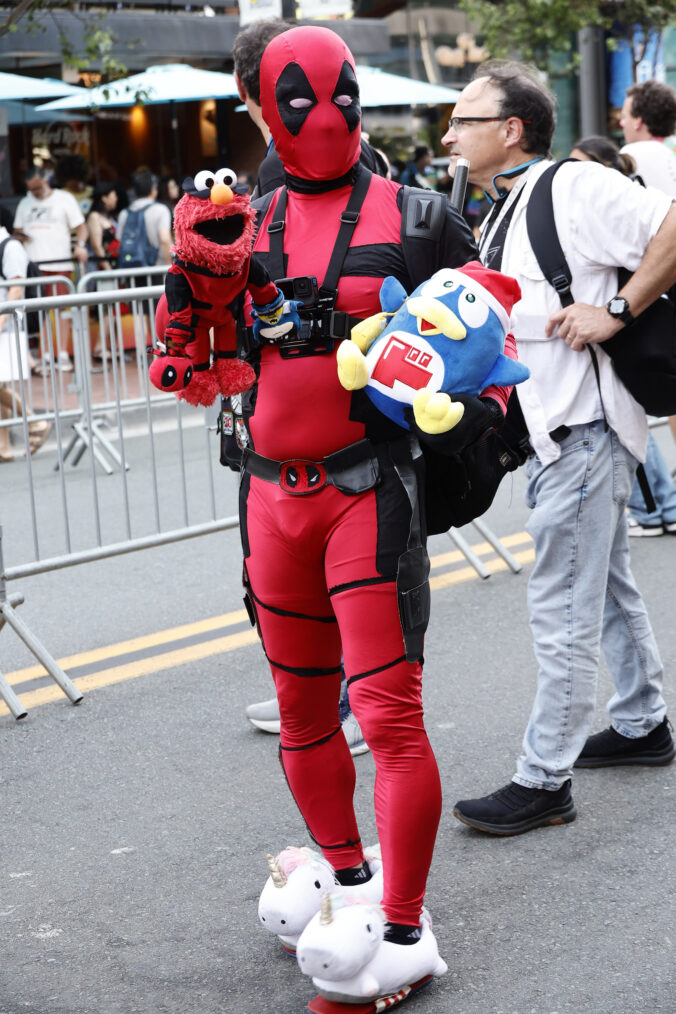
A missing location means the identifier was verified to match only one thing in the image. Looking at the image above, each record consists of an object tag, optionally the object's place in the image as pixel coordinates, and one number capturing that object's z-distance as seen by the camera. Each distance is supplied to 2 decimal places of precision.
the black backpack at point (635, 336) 3.44
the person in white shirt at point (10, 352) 6.02
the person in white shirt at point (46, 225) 12.93
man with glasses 3.40
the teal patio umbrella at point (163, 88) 14.09
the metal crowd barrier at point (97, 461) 5.32
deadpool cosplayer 2.68
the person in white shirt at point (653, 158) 6.75
